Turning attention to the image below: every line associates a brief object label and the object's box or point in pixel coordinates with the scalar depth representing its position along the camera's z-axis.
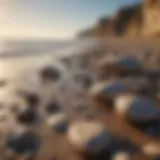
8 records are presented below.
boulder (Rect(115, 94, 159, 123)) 0.75
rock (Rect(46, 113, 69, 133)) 0.76
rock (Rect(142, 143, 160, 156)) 0.63
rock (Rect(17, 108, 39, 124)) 0.82
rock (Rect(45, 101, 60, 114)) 0.89
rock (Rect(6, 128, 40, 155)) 0.70
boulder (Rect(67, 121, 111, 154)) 0.65
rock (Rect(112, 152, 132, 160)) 0.61
